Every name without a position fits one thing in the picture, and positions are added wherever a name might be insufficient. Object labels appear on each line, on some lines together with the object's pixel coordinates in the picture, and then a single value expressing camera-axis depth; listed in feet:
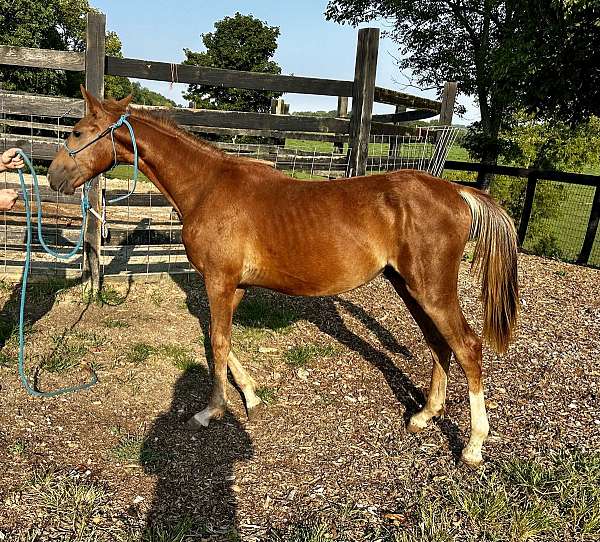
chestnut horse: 11.76
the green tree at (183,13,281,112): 126.62
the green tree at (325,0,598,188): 27.43
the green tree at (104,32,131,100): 102.71
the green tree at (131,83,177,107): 171.83
